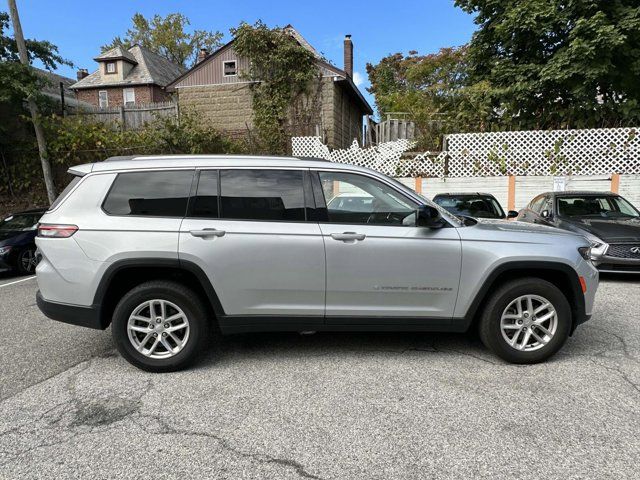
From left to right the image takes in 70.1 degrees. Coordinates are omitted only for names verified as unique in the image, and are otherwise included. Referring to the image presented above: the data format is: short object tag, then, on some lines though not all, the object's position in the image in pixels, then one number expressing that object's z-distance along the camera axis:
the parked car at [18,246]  8.74
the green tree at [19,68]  12.84
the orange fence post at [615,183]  11.52
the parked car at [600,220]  6.97
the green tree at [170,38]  49.72
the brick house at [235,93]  18.81
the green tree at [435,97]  13.42
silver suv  3.85
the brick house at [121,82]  32.75
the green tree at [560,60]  11.11
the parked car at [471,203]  9.04
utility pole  12.72
